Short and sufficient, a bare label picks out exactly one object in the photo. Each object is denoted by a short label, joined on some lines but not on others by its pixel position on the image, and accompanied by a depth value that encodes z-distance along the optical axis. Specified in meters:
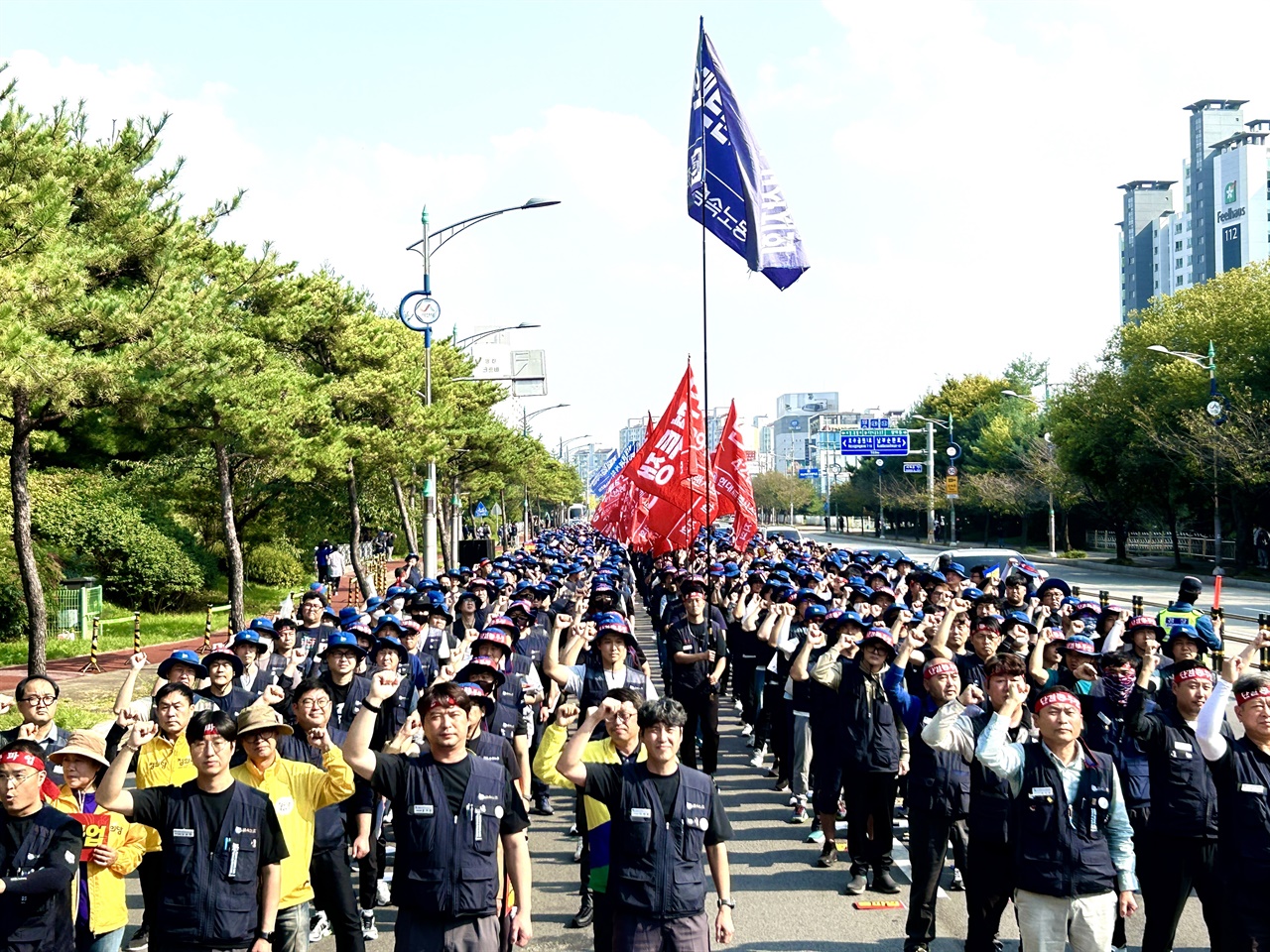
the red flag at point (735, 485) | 23.59
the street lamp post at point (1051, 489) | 57.56
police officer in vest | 10.30
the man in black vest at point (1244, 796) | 5.25
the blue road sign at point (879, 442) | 65.00
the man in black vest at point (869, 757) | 7.93
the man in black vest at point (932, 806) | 6.64
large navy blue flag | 14.16
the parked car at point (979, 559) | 27.62
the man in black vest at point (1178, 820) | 6.00
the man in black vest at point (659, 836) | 4.93
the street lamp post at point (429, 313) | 24.09
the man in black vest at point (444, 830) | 5.01
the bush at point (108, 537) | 25.62
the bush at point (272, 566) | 34.34
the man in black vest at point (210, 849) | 4.91
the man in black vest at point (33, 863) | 4.83
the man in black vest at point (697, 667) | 10.23
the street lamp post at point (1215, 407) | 35.91
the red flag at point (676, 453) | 21.98
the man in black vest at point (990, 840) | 5.88
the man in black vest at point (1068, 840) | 5.29
